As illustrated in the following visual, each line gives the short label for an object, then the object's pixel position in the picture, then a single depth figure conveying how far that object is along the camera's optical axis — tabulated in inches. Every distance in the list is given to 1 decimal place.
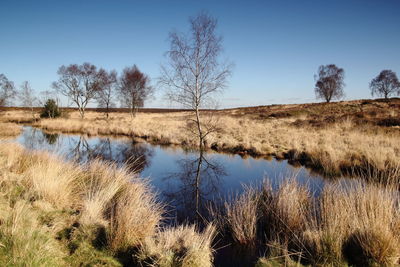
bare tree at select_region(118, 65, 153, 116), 1245.1
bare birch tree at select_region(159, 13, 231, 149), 511.5
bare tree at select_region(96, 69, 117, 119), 1305.4
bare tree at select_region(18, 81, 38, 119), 1278.3
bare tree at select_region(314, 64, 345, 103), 1932.8
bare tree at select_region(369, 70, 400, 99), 1817.2
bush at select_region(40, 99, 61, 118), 1179.4
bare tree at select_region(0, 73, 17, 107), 1008.6
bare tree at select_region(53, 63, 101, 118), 1275.8
